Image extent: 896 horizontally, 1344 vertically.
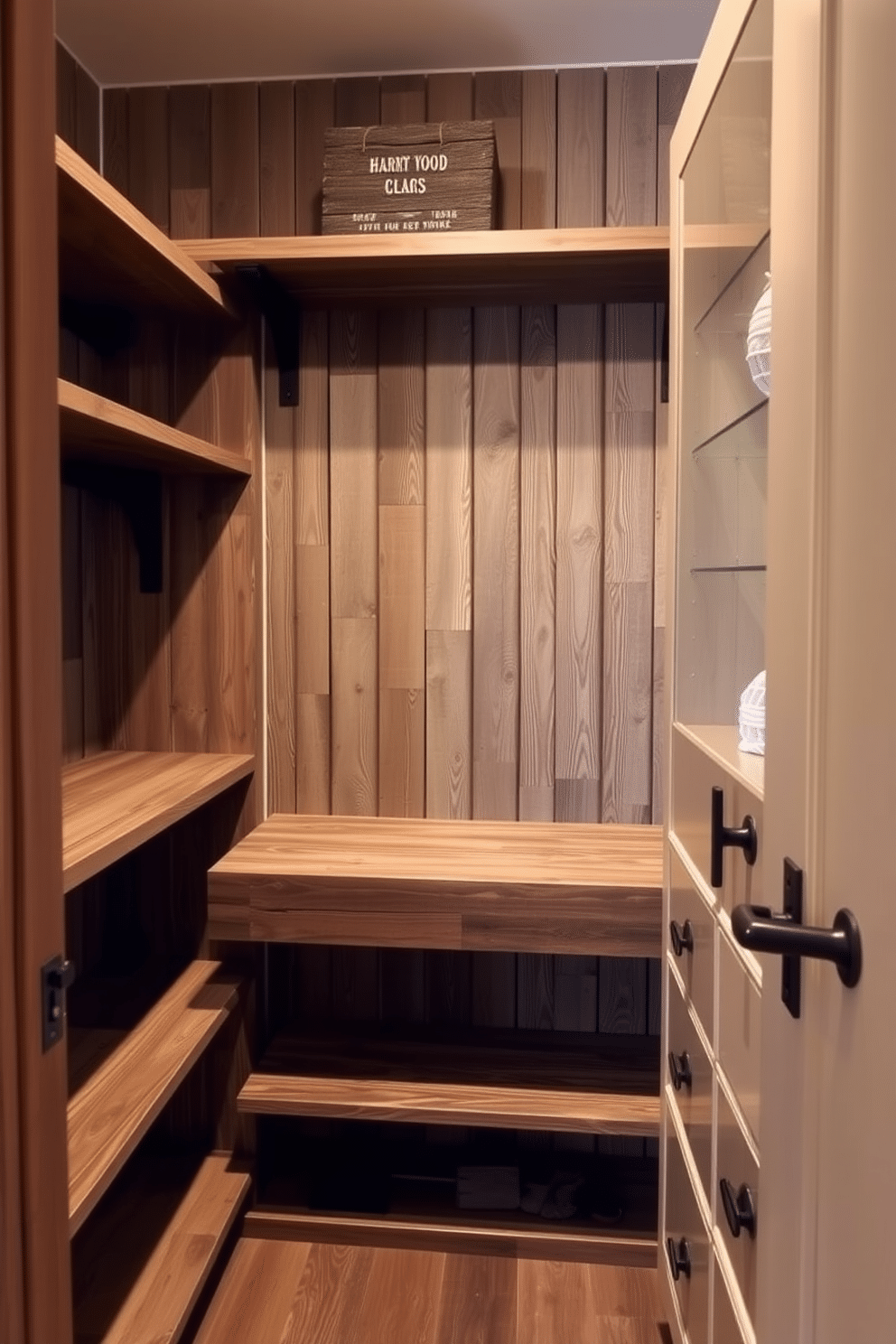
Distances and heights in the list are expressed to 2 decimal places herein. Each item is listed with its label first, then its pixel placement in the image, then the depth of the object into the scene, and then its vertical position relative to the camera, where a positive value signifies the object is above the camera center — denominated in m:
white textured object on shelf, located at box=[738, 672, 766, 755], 1.26 -0.11
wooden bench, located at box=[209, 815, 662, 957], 1.86 -0.50
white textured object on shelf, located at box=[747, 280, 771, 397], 1.18 +0.35
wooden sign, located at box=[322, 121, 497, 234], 2.02 +0.93
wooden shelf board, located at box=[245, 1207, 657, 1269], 2.07 -1.26
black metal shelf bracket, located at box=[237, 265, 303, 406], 2.05 +0.69
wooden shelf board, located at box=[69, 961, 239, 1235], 1.46 -0.77
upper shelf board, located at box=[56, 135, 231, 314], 1.48 +0.68
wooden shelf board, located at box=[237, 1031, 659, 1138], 1.97 -0.94
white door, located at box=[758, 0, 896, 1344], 0.67 -0.02
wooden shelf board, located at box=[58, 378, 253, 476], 1.43 +0.34
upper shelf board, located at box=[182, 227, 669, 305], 1.91 +0.75
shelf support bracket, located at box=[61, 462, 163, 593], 2.18 +0.29
